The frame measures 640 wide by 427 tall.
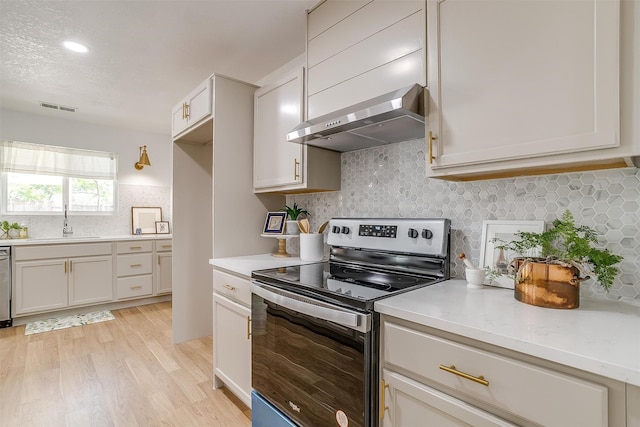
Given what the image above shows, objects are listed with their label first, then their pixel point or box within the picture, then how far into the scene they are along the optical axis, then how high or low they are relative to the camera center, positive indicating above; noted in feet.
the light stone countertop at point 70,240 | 10.94 -1.04
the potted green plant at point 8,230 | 12.06 -0.65
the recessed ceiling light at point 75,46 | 7.72 +4.23
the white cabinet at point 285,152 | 6.55 +1.37
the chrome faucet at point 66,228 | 13.57 -0.67
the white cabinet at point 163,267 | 13.92 -2.44
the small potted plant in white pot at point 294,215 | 7.59 -0.05
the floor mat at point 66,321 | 10.82 -4.03
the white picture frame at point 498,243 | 4.21 -0.44
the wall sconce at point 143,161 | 14.63 +2.51
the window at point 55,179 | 12.59 +1.52
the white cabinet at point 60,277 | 11.06 -2.40
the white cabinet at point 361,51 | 4.54 +2.70
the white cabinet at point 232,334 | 5.97 -2.49
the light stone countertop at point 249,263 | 6.06 -1.06
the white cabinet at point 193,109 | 7.62 +2.81
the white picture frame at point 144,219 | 15.23 -0.28
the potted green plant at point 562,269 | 3.25 -0.60
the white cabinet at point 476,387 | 2.27 -1.48
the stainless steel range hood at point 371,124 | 4.24 +1.42
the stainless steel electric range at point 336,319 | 3.63 -1.42
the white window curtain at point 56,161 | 12.51 +2.29
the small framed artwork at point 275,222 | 7.68 -0.23
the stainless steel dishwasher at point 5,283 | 10.69 -2.40
